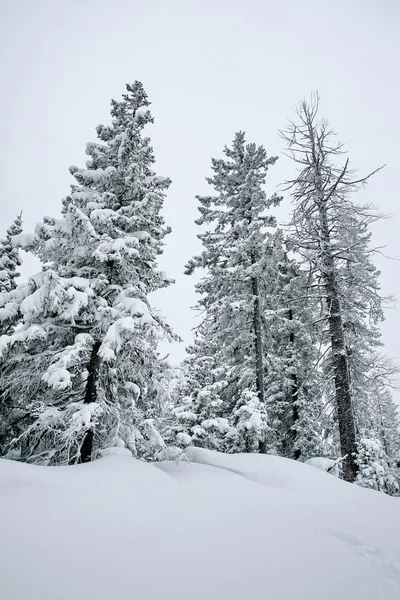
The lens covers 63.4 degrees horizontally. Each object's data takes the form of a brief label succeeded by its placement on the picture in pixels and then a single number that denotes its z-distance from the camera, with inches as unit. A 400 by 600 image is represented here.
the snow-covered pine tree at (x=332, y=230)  422.0
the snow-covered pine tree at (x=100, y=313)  263.6
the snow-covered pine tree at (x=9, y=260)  535.8
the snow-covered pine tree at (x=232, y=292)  558.6
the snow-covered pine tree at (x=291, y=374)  623.8
